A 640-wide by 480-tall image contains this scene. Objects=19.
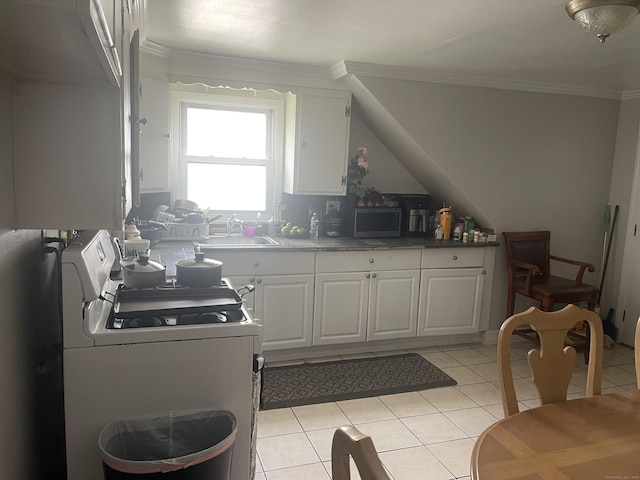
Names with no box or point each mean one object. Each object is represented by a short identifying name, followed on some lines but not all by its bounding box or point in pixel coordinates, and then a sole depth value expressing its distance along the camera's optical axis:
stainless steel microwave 3.84
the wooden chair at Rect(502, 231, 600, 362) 3.58
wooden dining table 1.15
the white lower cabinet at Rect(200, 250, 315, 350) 3.26
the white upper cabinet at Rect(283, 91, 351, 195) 3.63
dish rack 3.44
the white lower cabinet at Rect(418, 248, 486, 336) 3.74
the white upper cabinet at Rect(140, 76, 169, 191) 3.02
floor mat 2.96
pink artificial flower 3.88
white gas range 1.57
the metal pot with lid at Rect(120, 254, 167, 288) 1.93
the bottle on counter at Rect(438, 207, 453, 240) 3.93
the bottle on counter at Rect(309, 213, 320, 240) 3.79
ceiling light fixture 1.86
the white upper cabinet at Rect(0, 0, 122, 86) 0.84
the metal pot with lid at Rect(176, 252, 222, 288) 2.03
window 3.73
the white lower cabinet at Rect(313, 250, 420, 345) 3.48
